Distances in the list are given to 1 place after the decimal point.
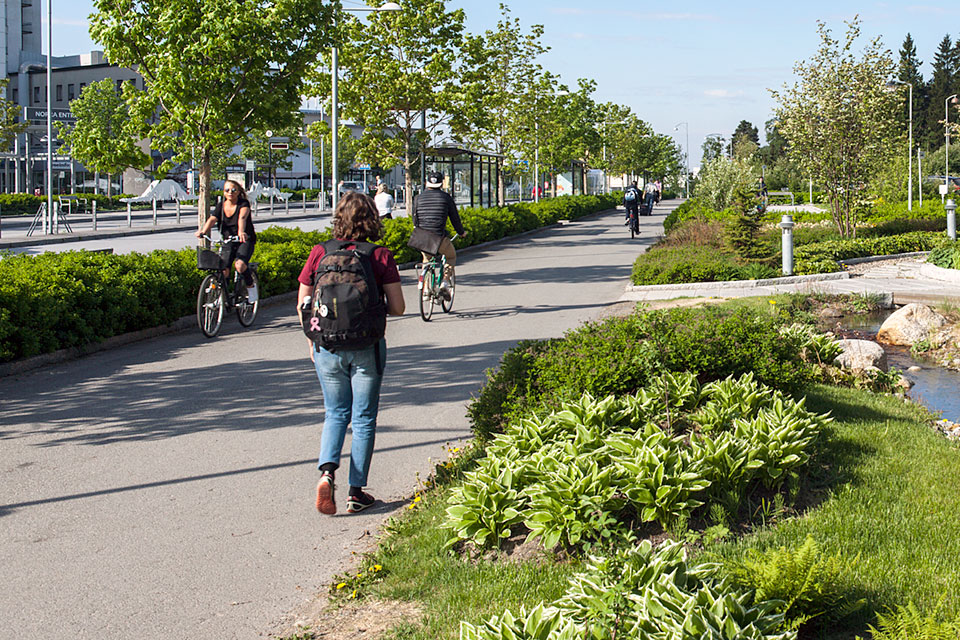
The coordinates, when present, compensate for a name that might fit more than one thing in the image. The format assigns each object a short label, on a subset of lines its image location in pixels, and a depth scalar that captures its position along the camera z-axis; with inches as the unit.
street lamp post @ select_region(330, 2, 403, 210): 971.3
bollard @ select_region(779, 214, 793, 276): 728.3
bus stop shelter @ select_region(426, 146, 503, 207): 1365.7
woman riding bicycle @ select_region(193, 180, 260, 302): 485.4
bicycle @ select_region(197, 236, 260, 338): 474.0
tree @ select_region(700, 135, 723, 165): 4241.6
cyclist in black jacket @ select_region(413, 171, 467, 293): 538.6
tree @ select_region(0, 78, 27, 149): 2411.5
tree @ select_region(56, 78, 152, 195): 652.1
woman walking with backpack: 217.9
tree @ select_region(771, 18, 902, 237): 1005.8
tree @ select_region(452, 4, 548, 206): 1509.0
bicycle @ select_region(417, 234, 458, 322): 532.4
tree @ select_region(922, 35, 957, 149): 5044.3
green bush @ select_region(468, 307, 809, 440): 251.0
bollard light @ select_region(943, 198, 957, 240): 951.6
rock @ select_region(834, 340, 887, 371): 347.6
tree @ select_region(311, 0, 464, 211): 1135.6
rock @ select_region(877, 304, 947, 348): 480.7
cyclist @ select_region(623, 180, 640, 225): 1299.2
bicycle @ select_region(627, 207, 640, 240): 1300.4
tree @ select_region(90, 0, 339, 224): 604.4
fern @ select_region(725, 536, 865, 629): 139.1
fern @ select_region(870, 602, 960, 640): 123.4
